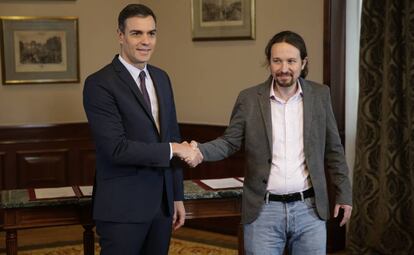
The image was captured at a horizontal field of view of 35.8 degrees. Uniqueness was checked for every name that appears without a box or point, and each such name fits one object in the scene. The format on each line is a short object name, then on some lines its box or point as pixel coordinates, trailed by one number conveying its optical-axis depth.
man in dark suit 2.50
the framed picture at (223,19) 5.03
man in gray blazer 2.49
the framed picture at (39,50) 5.40
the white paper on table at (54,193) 3.20
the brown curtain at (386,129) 4.18
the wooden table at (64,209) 3.06
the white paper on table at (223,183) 3.41
